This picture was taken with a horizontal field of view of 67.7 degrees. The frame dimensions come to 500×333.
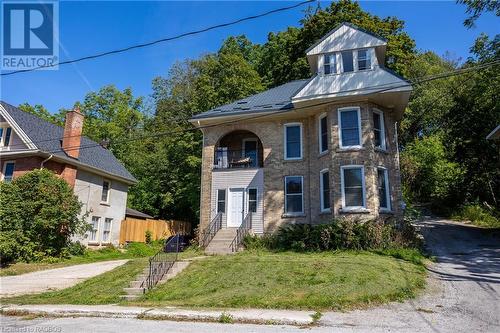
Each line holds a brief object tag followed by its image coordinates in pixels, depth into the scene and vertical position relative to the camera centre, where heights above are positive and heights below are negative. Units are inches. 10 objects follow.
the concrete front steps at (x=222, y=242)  689.6 -2.9
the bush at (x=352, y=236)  599.7 +9.9
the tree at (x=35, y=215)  753.0 +47.0
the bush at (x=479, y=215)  945.0 +78.6
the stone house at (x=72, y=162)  887.1 +187.2
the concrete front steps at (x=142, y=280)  436.3 -51.3
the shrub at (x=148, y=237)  1173.7 +7.9
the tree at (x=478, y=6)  683.4 +431.7
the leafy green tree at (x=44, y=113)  1795.0 +603.1
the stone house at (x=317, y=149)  679.1 +187.2
